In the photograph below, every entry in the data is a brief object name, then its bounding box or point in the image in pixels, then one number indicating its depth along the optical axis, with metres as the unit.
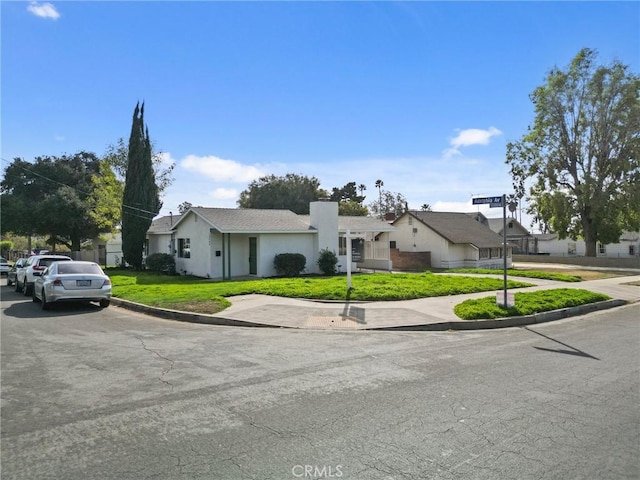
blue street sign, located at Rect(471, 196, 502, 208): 11.51
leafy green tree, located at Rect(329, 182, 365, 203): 79.56
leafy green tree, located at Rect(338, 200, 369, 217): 59.78
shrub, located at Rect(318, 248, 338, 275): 24.36
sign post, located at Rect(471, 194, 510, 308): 11.45
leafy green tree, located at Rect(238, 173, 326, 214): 62.53
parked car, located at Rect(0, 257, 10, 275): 32.88
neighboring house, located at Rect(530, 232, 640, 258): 57.53
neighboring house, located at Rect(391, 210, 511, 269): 34.69
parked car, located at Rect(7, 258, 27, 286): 20.31
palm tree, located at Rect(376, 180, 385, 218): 85.27
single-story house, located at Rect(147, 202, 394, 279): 23.16
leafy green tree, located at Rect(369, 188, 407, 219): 81.38
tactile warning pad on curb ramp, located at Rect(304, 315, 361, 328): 10.49
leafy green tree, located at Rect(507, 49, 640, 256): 38.28
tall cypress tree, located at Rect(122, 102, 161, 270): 29.80
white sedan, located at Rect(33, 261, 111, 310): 12.92
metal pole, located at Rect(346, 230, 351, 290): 15.92
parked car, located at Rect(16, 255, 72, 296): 17.20
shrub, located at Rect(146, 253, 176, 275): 25.88
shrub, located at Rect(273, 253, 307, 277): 23.11
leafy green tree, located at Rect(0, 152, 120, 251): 41.34
